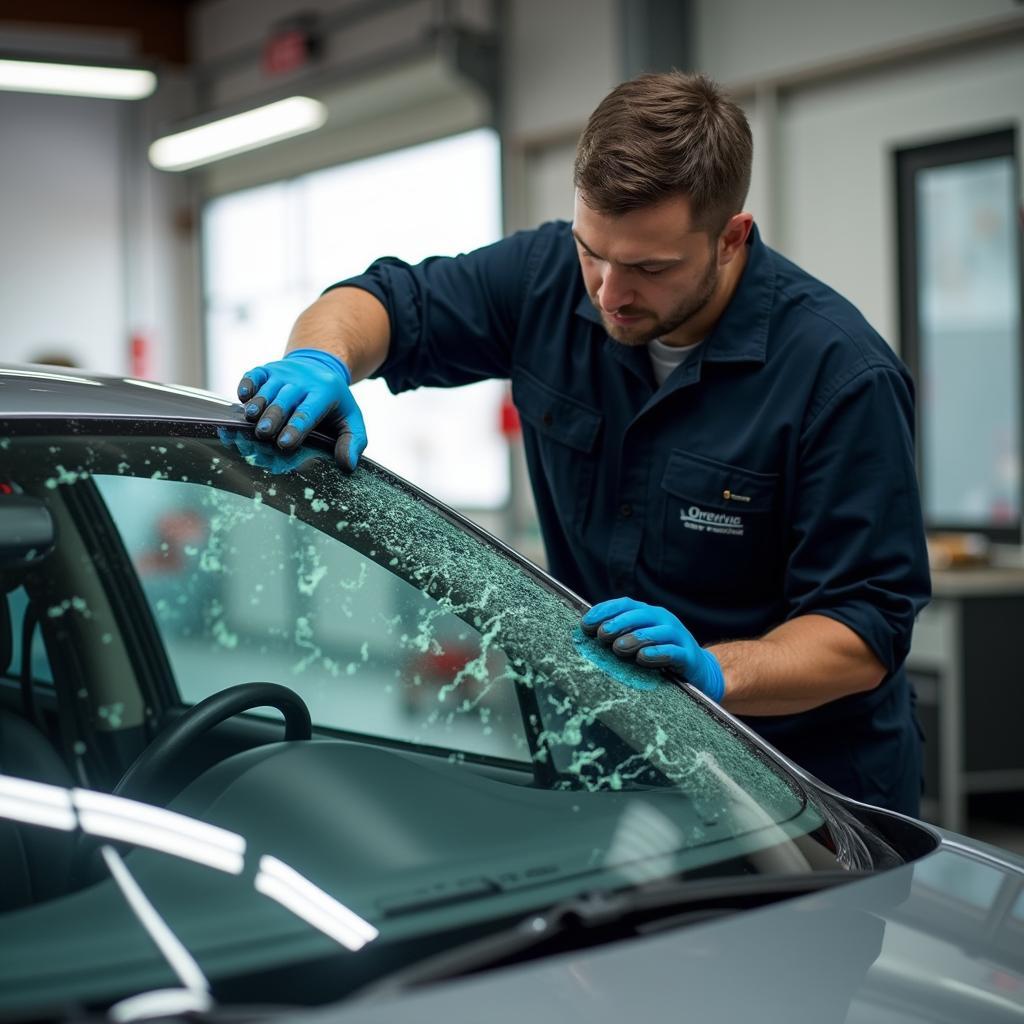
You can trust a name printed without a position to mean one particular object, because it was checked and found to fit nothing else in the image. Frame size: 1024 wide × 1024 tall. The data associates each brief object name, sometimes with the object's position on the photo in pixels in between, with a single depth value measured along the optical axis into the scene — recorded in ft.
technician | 4.44
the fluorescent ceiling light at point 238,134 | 18.72
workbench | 10.40
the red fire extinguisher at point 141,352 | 23.45
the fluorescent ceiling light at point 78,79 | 17.17
